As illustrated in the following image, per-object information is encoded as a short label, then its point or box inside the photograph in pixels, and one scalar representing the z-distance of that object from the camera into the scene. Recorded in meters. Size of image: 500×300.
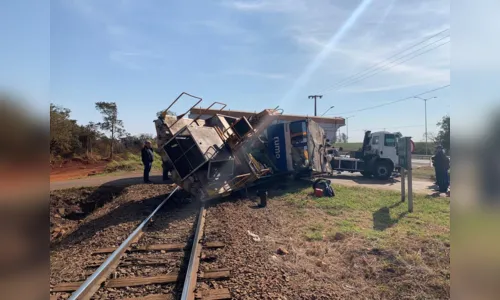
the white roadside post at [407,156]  8.74
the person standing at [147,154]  13.82
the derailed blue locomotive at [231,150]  9.09
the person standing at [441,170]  11.65
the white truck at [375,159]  17.48
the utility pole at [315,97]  51.82
